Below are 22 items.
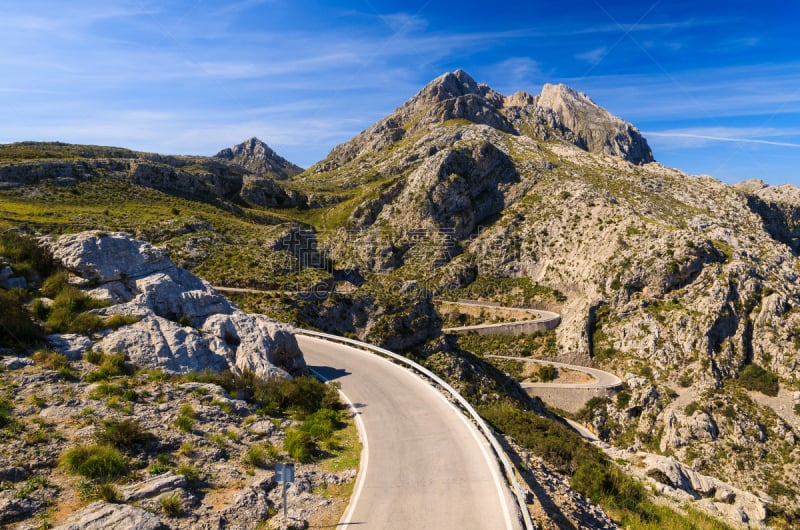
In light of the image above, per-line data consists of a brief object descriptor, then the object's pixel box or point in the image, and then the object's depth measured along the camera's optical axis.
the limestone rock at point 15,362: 13.62
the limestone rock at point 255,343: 18.81
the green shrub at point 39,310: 16.61
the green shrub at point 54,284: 18.11
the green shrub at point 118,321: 17.02
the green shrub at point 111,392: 13.34
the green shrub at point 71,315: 16.47
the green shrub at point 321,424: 15.37
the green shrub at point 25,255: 19.02
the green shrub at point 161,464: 10.64
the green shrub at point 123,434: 11.12
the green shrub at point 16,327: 14.68
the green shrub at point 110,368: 14.34
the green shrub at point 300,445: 13.44
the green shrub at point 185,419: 12.95
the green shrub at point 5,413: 10.94
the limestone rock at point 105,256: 20.00
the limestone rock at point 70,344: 15.32
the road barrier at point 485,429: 10.89
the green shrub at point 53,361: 14.15
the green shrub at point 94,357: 15.21
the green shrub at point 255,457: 12.31
